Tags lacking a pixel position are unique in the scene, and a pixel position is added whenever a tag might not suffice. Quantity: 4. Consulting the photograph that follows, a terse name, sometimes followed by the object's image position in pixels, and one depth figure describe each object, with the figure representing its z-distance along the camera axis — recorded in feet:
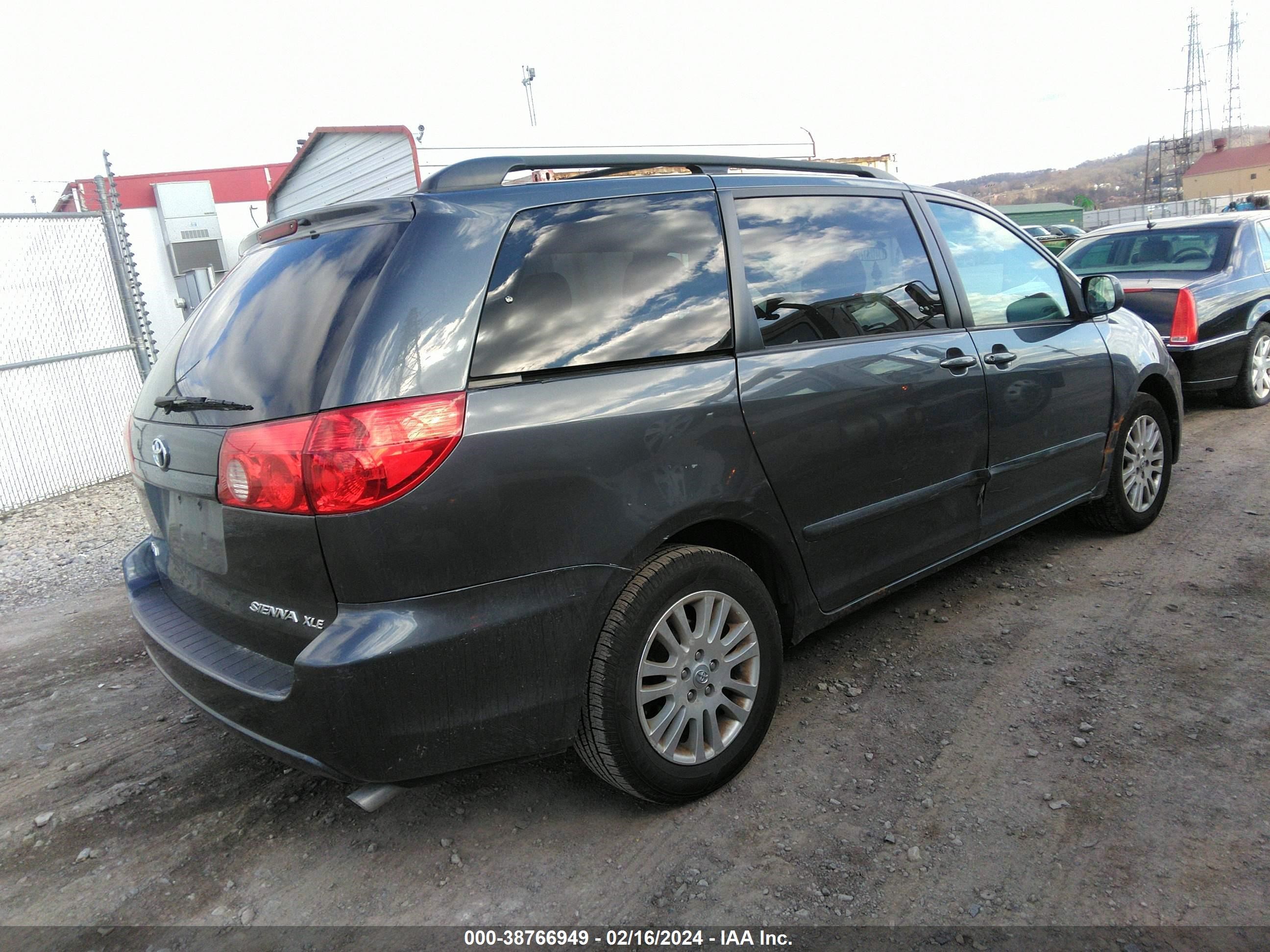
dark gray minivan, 6.84
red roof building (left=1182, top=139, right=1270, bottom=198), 295.69
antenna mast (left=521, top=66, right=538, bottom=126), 85.56
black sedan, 23.30
